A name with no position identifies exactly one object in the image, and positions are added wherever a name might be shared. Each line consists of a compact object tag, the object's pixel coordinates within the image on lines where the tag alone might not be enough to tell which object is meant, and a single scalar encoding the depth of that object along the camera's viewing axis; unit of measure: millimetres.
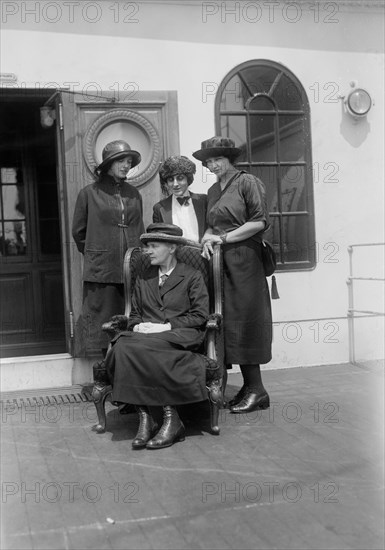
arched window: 6551
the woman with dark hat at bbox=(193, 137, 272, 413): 5117
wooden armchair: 4652
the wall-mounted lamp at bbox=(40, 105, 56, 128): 6168
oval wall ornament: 5996
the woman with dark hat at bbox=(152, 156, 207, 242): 5211
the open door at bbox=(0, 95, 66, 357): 7742
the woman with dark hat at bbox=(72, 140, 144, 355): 5582
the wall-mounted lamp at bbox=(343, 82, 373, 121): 6770
